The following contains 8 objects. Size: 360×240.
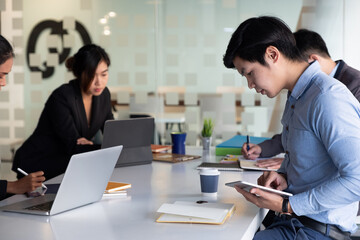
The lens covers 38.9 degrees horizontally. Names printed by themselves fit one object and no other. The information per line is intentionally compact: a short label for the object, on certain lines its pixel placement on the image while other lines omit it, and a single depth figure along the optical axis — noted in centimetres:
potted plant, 314
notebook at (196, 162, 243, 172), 254
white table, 155
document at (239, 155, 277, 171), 250
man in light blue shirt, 162
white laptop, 174
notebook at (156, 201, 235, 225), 164
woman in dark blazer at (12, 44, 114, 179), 330
